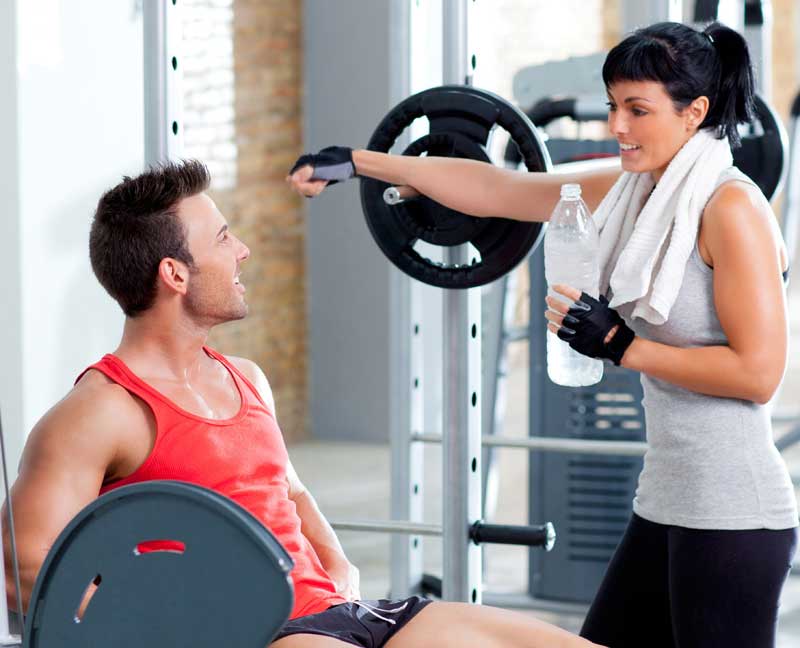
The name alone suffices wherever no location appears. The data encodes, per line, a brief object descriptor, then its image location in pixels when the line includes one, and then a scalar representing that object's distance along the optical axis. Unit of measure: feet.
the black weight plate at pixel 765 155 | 16.68
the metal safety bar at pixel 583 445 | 16.19
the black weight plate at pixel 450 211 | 12.30
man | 9.24
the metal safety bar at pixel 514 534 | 13.28
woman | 9.40
